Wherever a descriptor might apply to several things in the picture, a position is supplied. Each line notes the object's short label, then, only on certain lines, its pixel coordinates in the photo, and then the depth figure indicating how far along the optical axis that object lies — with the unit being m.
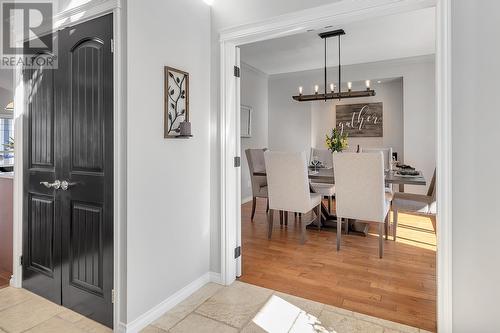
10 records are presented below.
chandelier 4.14
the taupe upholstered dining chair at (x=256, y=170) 4.39
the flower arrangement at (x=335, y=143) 3.82
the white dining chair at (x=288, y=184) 3.33
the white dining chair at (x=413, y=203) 3.38
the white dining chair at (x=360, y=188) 2.94
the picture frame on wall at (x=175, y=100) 2.03
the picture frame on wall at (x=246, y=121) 5.68
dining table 3.13
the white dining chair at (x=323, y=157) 4.53
